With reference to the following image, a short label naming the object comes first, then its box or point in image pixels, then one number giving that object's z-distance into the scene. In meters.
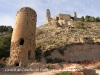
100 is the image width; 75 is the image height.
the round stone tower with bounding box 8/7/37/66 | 10.50
